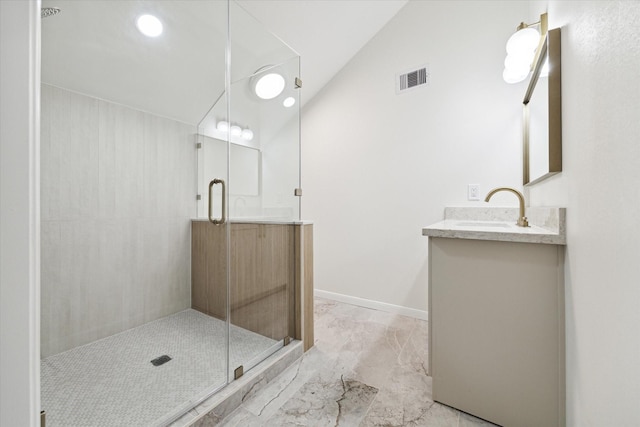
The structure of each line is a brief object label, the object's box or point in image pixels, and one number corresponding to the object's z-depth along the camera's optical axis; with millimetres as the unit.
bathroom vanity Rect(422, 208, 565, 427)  1065
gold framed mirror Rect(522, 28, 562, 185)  1116
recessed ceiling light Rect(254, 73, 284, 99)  1867
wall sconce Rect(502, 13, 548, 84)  1424
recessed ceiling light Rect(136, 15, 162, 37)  1655
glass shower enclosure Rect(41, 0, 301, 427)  1481
